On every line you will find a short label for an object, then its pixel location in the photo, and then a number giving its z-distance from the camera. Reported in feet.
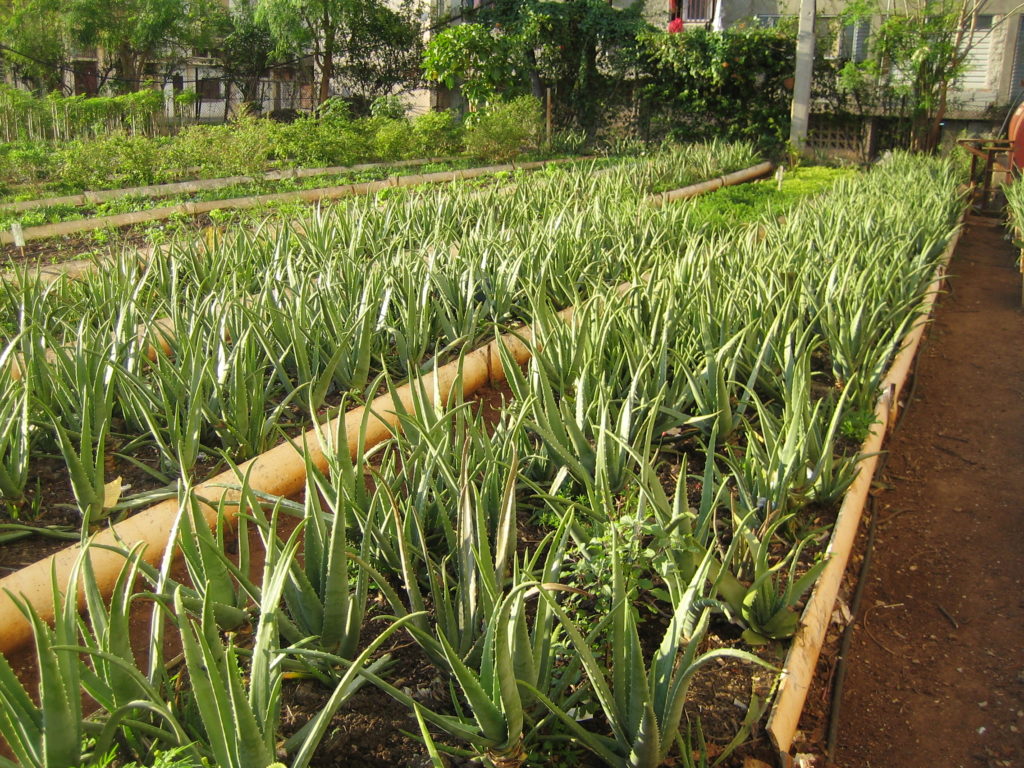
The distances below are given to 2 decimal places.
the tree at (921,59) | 38.19
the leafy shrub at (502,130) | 36.55
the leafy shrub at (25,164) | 27.40
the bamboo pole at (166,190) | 24.59
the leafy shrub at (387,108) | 46.11
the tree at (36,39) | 54.03
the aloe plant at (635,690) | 4.85
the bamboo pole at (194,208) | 20.70
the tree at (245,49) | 55.93
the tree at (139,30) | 54.80
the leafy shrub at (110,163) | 27.71
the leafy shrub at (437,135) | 37.86
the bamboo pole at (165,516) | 6.37
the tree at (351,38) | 50.55
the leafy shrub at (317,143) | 32.37
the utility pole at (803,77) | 40.22
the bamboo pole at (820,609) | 5.97
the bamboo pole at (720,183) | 24.88
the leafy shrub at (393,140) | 35.47
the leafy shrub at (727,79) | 43.91
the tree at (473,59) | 45.42
